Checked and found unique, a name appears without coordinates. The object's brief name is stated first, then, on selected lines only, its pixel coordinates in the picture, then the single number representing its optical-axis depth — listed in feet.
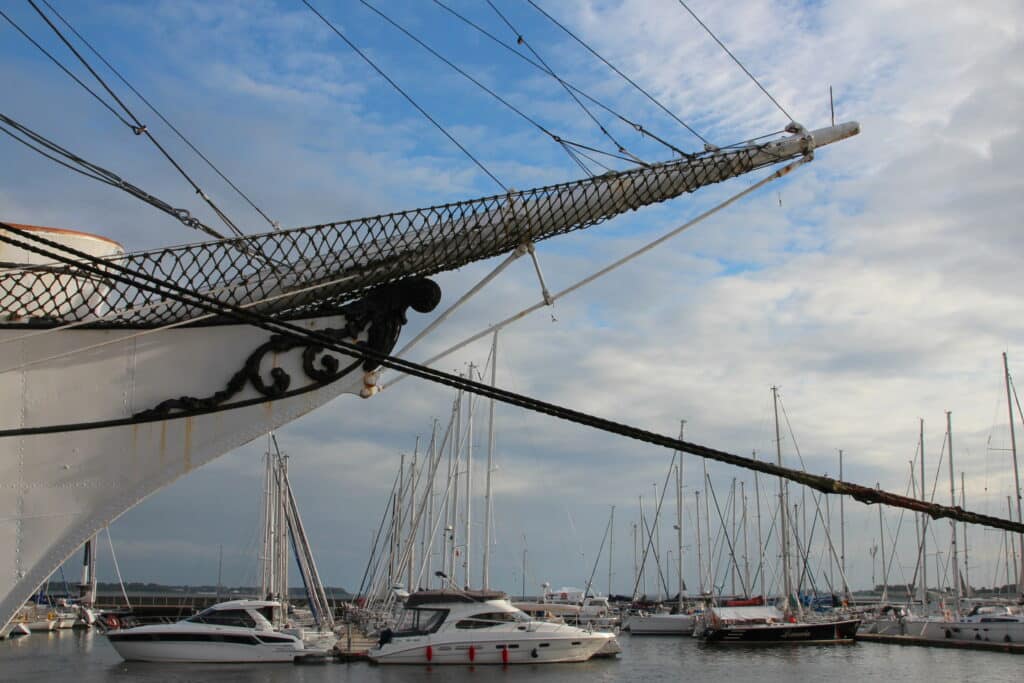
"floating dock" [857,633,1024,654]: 142.51
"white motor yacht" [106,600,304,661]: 117.08
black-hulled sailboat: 160.66
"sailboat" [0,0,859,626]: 30.42
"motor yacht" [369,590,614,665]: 112.88
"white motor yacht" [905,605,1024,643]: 147.09
